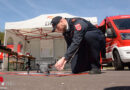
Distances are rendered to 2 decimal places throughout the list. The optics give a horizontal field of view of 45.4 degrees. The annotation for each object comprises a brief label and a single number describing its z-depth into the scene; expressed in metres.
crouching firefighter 2.28
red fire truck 5.27
